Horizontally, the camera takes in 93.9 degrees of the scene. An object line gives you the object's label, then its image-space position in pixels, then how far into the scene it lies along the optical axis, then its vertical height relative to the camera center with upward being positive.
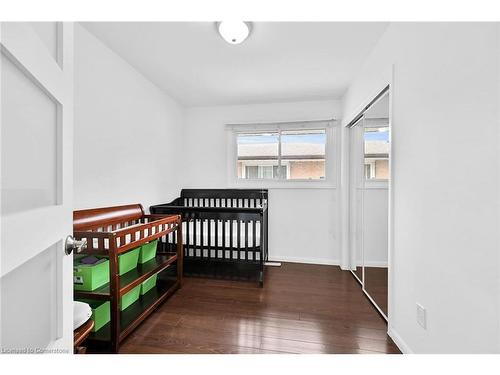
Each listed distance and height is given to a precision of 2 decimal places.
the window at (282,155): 3.43 +0.48
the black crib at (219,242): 2.71 -0.66
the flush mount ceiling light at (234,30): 1.71 +1.19
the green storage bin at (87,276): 1.54 -0.60
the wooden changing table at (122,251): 1.50 -0.59
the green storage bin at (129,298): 1.83 -0.92
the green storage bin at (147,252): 2.16 -0.62
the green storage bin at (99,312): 1.60 -0.88
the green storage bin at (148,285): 2.13 -0.93
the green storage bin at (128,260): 1.86 -0.62
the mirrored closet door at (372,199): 1.92 -0.12
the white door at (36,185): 0.46 +0.00
